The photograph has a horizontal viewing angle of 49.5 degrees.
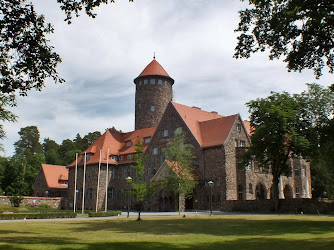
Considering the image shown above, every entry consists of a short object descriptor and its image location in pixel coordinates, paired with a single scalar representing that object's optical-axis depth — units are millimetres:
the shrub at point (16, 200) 50394
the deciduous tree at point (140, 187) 31297
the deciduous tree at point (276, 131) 36656
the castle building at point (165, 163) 45875
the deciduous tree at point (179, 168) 38406
